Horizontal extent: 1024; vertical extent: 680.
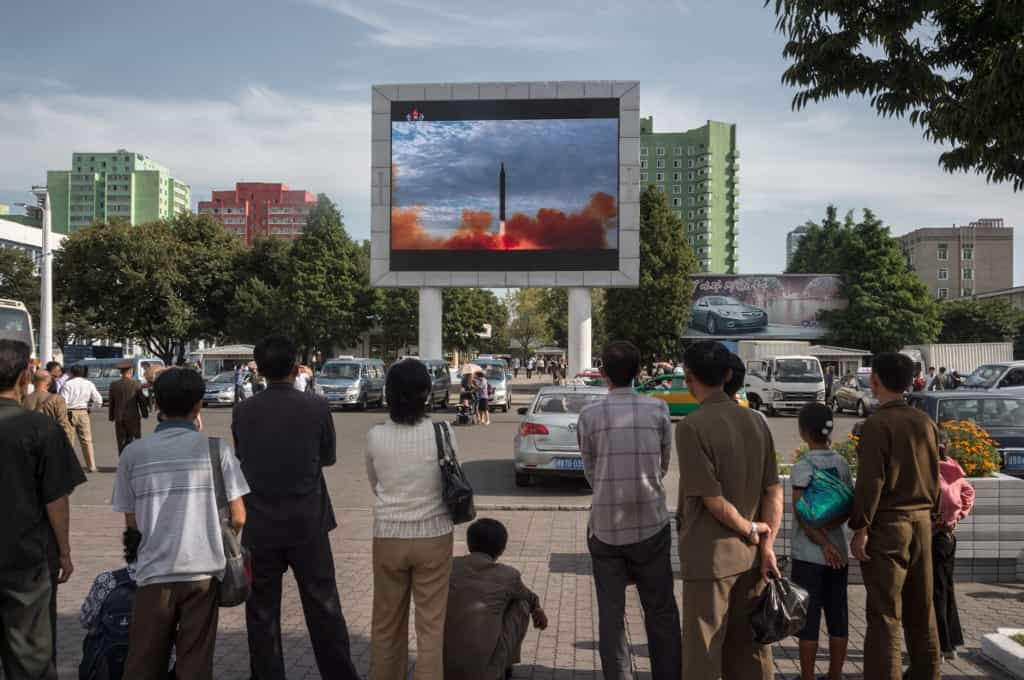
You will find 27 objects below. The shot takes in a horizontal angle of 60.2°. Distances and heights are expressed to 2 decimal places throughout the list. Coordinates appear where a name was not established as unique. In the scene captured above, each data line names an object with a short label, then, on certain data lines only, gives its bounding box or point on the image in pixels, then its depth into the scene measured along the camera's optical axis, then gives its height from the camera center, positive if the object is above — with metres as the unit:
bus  20.67 +0.23
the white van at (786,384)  30.53 -1.48
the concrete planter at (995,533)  7.18 -1.53
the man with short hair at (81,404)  14.14 -1.16
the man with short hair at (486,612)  4.52 -1.44
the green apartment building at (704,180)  140.88 +26.07
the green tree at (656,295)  50.94 +2.63
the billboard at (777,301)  57.41 +2.66
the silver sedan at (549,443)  12.54 -1.50
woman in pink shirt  5.15 -1.20
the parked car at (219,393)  34.53 -2.30
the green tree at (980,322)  70.25 +1.83
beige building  115.94 +11.18
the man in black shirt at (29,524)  3.91 -0.87
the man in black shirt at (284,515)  4.48 -0.92
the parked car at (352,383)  32.00 -1.73
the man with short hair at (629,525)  4.41 -0.93
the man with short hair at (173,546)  3.90 -0.95
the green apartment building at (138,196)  195.50 +30.58
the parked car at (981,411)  11.92 -0.92
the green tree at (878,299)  56.06 +2.82
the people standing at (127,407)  13.75 -1.15
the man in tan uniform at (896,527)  4.50 -0.94
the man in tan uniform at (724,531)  3.94 -0.86
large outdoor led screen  34.28 +5.95
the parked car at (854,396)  29.45 -1.83
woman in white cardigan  4.22 -0.94
